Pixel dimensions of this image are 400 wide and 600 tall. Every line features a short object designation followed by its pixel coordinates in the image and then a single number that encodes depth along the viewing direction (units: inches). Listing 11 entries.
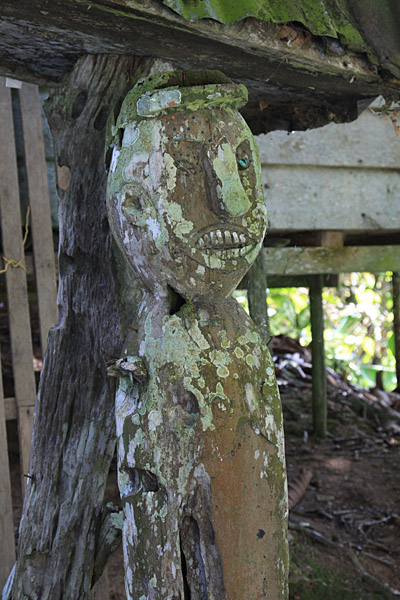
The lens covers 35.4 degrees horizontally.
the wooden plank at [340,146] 175.3
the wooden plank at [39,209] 131.0
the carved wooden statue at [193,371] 70.0
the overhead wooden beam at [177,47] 67.9
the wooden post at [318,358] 204.8
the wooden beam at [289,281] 210.1
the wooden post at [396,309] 223.6
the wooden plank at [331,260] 172.9
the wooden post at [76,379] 85.7
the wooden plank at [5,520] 119.9
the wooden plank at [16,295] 127.2
